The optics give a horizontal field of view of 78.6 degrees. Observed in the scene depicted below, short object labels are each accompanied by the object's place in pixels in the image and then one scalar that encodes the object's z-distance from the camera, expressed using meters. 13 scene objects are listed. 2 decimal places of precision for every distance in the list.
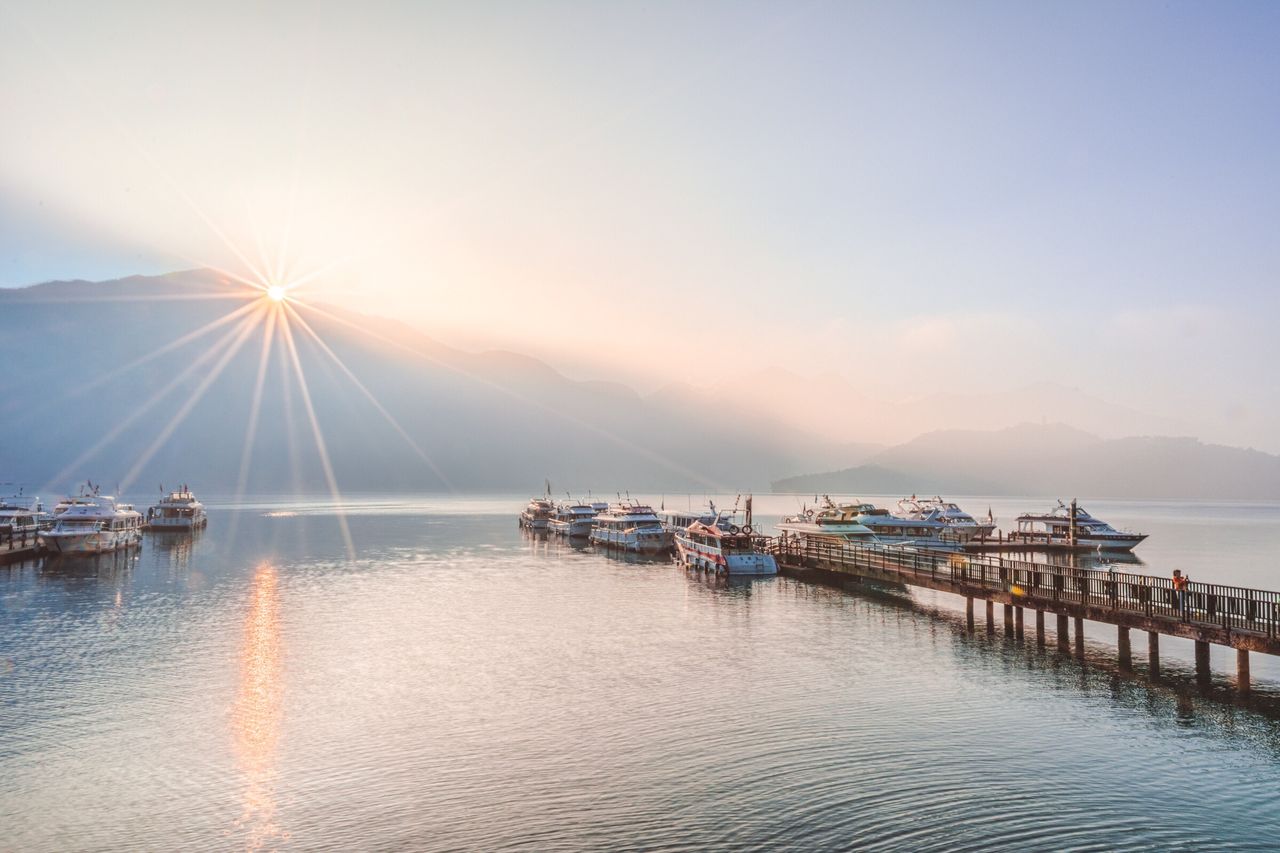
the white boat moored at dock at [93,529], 86.31
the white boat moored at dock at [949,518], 94.62
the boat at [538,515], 143.00
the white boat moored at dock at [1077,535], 104.00
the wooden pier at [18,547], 77.00
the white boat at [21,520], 86.18
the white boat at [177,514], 130.50
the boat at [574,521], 127.31
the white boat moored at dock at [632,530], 101.38
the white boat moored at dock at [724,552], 74.00
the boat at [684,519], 107.95
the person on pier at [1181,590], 32.66
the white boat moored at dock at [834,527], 83.06
